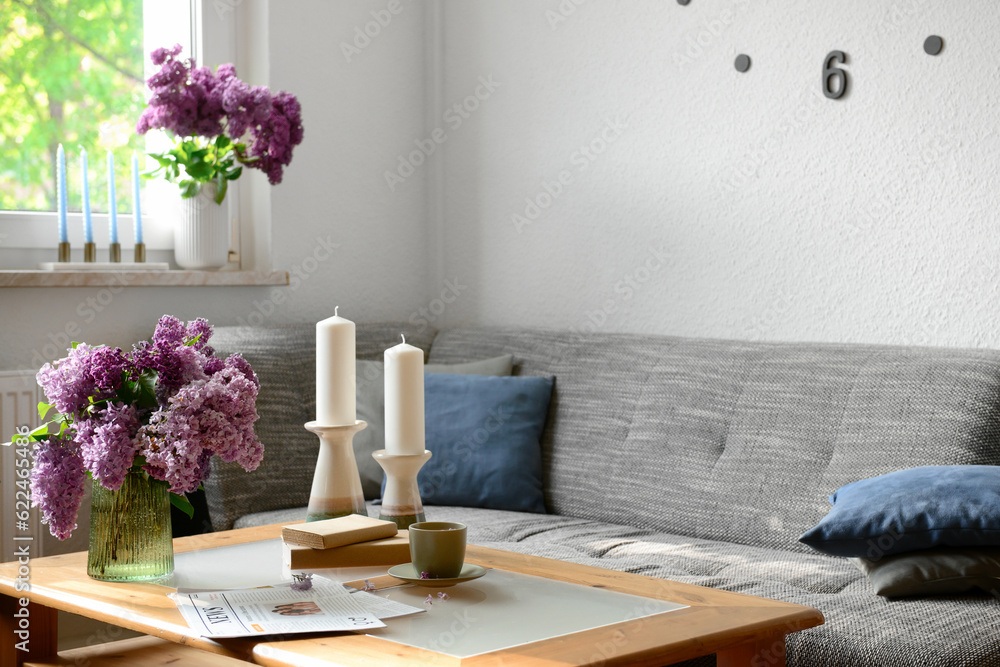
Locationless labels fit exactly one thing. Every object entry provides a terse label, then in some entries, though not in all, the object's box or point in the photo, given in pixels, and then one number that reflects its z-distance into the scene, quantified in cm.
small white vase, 284
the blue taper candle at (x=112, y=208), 270
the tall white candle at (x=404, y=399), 149
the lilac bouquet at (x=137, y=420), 136
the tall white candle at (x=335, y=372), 151
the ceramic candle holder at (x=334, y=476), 152
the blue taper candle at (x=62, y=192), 262
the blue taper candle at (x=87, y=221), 265
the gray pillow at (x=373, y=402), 253
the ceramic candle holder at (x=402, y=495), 151
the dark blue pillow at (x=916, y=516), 159
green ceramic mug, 133
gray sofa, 175
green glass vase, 141
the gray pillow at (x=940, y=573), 158
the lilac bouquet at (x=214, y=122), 263
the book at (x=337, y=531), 140
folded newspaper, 117
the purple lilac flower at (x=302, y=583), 133
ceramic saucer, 135
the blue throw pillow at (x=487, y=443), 247
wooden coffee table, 108
